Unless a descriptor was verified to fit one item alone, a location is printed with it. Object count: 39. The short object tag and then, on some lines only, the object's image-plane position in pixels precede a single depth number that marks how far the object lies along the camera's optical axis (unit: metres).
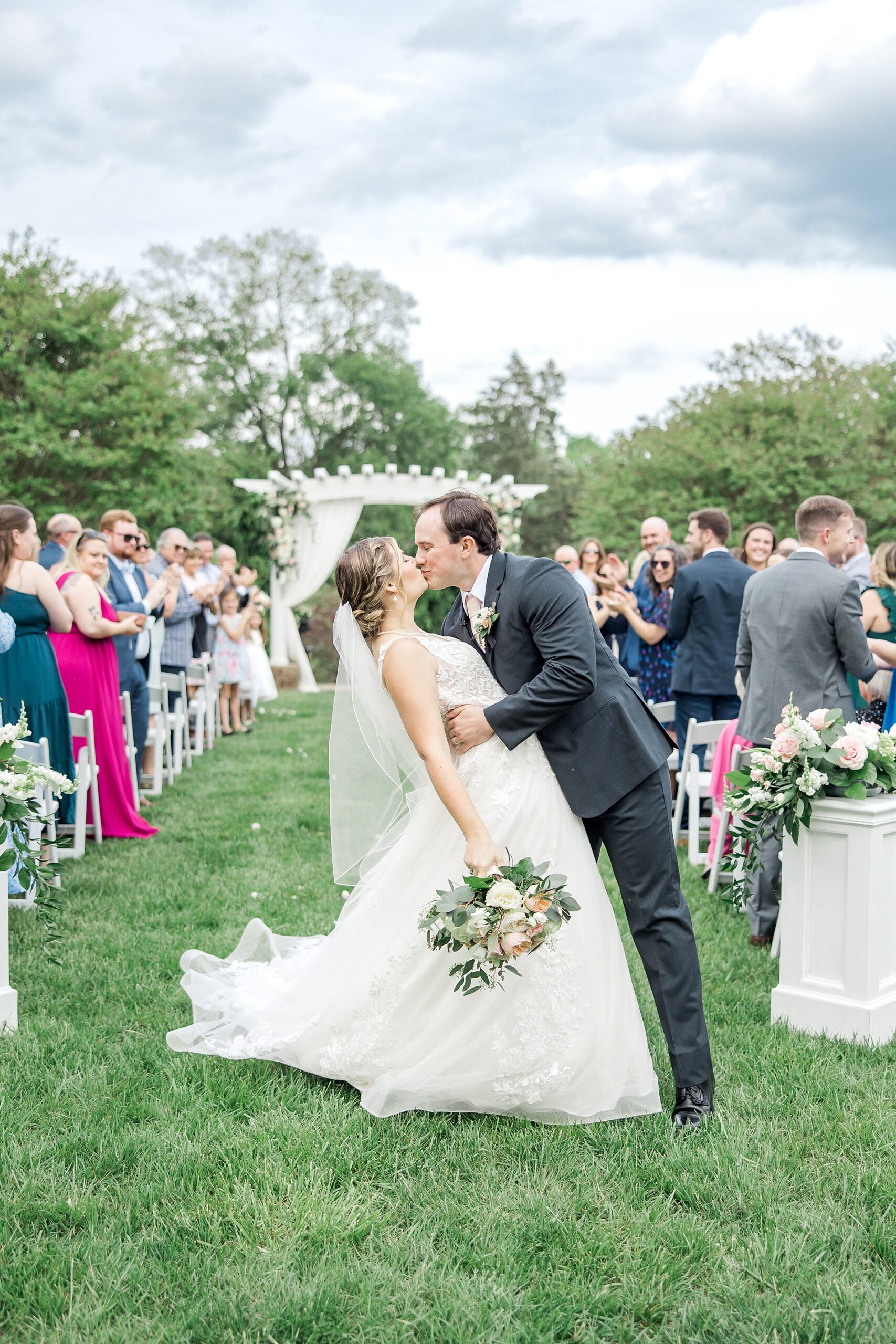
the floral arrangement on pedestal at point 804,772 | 3.80
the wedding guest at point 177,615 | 9.52
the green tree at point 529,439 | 41.06
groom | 3.04
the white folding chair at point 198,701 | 10.27
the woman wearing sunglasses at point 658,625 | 7.60
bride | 3.08
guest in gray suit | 4.70
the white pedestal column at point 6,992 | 3.71
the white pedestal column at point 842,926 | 3.73
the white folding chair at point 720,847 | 5.35
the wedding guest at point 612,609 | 7.43
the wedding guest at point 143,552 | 8.09
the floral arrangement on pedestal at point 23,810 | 3.64
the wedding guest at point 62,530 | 7.80
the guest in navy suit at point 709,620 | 6.78
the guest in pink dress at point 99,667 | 6.56
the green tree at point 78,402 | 19.83
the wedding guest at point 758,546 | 7.69
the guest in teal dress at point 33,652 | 5.94
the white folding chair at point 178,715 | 9.21
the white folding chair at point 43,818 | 4.23
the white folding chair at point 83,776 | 6.25
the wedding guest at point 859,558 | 7.83
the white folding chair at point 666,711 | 7.30
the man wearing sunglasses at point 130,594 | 7.52
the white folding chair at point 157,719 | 8.35
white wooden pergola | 17.52
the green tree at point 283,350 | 32.12
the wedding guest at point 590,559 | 9.70
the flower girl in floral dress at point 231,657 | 12.06
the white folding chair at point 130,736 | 7.47
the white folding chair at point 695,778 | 6.07
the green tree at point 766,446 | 23.27
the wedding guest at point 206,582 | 11.08
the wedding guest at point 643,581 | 8.12
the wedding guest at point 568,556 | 10.47
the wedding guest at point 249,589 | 13.15
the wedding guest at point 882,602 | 5.84
